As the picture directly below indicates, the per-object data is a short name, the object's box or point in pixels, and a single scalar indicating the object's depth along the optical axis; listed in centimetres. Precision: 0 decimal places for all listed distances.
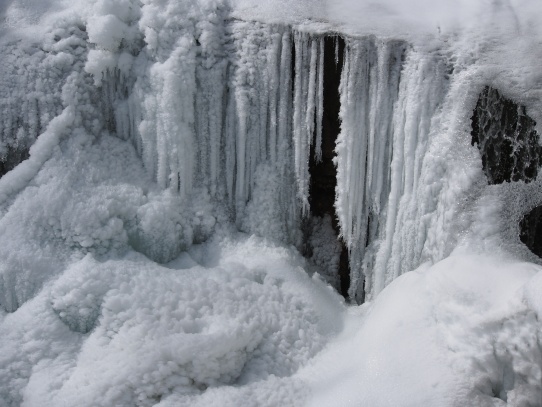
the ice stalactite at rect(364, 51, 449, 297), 410
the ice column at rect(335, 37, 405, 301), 426
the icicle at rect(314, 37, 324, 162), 438
